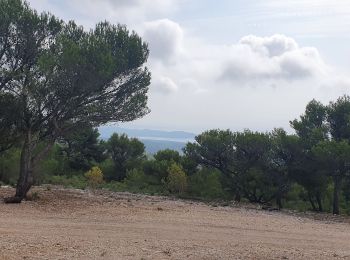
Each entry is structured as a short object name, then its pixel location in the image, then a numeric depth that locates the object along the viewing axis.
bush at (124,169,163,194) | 34.41
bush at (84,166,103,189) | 35.91
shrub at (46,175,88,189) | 34.72
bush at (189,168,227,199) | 31.81
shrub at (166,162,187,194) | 31.50
